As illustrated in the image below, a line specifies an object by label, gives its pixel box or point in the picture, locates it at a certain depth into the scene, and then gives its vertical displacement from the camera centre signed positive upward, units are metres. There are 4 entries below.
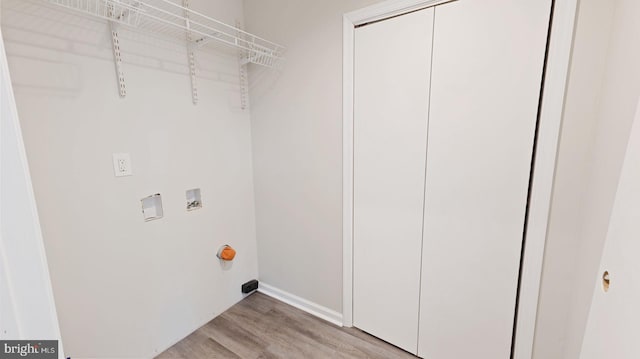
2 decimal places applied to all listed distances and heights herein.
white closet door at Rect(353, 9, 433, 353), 1.43 -0.17
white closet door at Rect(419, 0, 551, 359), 1.18 -0.13
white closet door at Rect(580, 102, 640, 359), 0.64 -0.37
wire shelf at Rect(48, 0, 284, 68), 1.23 +0.67
